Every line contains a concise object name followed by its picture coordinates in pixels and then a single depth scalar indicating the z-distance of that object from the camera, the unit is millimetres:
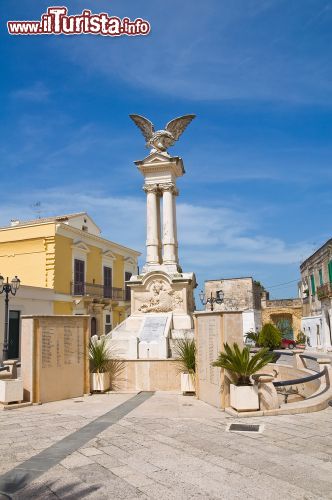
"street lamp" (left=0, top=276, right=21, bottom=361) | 15846
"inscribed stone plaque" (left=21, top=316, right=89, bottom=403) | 8867
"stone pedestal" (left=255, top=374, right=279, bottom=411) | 7391
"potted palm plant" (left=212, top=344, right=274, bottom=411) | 7355
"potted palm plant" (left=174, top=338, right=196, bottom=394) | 9672
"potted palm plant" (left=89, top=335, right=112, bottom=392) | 10141
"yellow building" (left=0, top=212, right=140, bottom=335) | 27578
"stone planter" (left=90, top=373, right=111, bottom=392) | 10117
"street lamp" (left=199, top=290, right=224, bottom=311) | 18312
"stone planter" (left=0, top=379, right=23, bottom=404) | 8398
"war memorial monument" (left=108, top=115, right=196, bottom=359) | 12465
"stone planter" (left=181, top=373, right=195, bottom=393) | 9664
